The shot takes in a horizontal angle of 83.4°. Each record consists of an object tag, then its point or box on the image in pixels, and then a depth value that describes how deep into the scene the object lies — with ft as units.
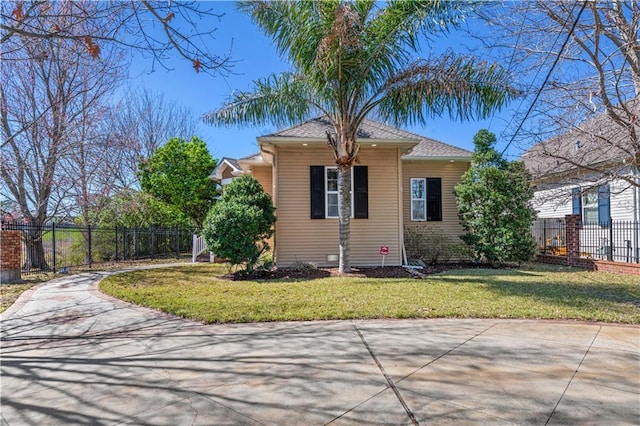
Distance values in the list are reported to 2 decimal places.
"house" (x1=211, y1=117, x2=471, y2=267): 36.55
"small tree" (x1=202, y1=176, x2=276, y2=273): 30.30
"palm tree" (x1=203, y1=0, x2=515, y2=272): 27.58
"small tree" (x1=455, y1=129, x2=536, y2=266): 36.22
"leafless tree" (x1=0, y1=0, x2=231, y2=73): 14.06
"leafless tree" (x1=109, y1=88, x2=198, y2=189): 67.28
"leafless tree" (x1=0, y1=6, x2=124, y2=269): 35.32
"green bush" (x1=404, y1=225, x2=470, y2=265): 40.91
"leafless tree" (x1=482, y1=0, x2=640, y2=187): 20.07
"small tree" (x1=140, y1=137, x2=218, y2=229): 61.21
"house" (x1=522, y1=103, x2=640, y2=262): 21.12
